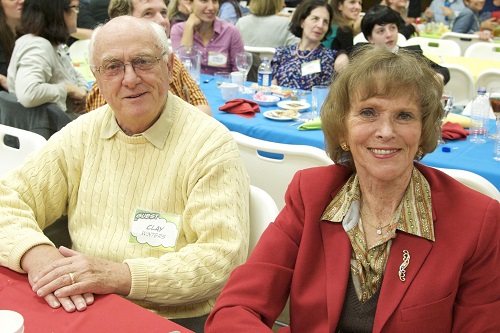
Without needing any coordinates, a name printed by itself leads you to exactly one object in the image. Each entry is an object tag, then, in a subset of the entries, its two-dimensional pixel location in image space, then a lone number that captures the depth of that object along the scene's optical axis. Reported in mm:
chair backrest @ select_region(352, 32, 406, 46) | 6847
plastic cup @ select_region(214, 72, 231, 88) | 5034
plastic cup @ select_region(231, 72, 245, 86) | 4660
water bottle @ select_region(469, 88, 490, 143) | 3537
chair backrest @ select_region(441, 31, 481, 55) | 7598
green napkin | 3746
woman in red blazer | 1599
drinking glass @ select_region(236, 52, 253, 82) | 4950
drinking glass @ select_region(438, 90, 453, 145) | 3369
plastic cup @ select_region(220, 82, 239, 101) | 4371
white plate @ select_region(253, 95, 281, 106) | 4320
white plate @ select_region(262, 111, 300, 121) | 3971
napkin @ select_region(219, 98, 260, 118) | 4098
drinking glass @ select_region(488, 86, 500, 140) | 3444
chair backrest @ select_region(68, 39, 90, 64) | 5809
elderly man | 1924
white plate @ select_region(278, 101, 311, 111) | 4199
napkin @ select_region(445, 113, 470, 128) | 3674
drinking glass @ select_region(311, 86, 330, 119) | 3873
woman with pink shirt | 5578
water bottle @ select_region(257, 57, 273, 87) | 4828
